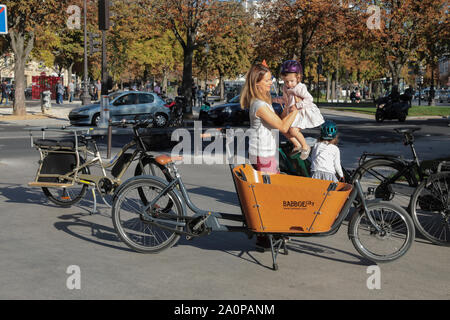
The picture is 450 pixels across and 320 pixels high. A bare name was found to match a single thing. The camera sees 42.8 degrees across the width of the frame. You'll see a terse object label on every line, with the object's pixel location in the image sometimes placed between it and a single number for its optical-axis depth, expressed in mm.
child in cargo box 5992
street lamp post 32062
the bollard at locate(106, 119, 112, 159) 11423
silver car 23281
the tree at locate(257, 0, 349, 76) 32781
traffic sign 14758
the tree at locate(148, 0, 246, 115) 27062
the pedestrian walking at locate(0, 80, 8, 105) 40000
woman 5207
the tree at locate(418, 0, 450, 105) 34406
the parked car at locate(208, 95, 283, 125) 25219
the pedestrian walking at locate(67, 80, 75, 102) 45712
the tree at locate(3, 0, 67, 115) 23938
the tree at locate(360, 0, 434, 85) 34219
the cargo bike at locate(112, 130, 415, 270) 4859
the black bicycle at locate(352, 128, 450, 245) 5844
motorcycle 26359
